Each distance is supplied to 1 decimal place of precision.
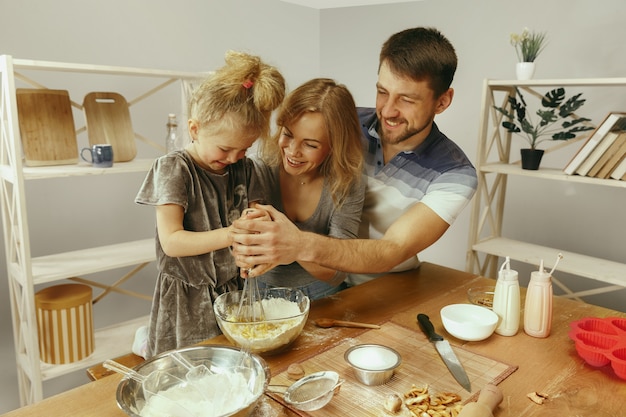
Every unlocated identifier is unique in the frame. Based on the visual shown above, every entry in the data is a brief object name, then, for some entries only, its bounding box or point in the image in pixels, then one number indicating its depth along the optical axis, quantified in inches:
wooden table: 37.2
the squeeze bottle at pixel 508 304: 49.2
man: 57.4
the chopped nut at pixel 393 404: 35.9
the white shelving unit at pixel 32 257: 74.1
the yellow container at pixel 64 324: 81.6
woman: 57.4
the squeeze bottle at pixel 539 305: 48.7
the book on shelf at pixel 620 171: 88.2
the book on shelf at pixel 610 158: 88.5
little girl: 50.8
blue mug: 82.7
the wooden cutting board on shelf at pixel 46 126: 79.8
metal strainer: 35.9
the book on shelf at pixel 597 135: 89.1
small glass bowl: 55.7
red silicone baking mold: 42.6
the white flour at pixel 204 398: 33.0
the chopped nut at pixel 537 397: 38.2
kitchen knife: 40.6
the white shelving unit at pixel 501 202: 90.7
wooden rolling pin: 33.7
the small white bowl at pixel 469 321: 47.0
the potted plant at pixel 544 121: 93.7
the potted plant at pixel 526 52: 95.4
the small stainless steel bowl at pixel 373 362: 39.2
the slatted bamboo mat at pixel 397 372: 37.0
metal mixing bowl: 32.6
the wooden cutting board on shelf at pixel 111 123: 87.6
